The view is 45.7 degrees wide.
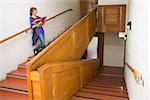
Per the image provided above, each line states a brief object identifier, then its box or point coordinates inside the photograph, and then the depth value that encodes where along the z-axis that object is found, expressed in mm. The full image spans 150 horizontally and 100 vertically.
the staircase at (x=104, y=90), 3784
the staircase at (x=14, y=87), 3136
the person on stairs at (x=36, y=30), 4254
